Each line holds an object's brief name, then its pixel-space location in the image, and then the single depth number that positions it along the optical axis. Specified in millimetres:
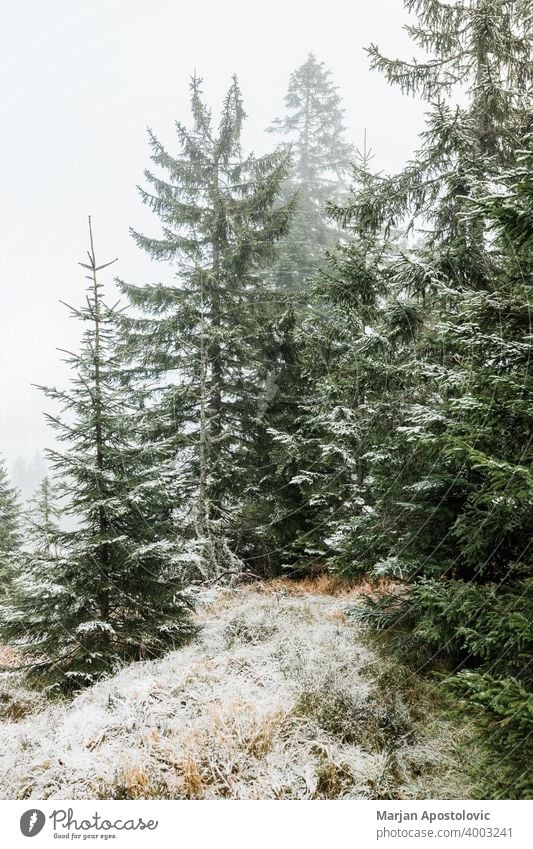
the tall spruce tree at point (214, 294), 10977
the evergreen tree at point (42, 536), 5758
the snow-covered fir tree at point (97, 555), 5625
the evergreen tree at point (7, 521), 15641
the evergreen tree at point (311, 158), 14797
